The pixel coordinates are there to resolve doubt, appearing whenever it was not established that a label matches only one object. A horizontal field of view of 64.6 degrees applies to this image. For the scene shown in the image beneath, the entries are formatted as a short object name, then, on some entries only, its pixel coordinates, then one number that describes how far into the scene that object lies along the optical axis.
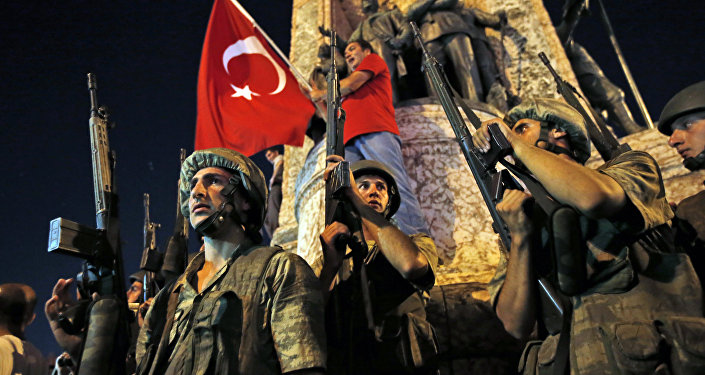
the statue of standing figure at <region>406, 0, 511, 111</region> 6.47
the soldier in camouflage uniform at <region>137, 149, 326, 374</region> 1.93
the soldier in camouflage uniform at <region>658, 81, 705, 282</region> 2.27
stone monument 3.23
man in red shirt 4.46
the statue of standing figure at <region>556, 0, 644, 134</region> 7.54
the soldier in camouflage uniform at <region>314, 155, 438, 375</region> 2.29
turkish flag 6.38
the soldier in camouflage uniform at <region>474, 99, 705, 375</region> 1.64
